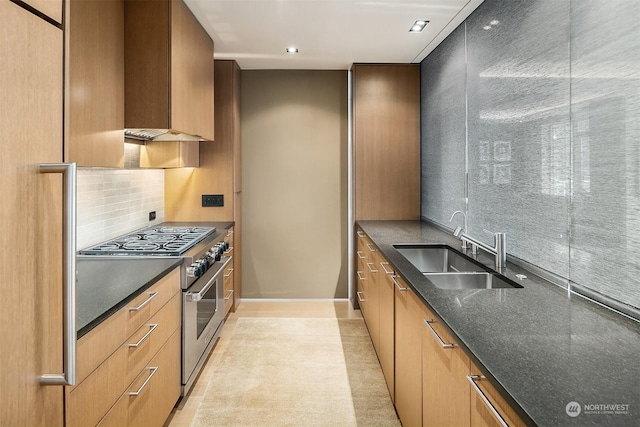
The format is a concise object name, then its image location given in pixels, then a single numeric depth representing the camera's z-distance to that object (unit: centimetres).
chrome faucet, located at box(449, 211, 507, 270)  235
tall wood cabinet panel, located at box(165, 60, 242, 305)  434
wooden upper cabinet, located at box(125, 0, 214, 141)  272
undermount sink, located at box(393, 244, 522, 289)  228
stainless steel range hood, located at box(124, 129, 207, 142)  300
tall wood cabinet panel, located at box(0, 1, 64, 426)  89
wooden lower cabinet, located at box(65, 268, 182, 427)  148
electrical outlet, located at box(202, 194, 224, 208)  435
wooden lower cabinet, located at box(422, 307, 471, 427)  137
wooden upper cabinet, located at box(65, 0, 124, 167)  198
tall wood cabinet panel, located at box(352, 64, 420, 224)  451
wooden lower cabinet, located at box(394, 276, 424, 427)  194
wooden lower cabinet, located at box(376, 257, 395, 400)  260
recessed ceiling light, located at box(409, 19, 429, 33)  329
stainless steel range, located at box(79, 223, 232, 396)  266
